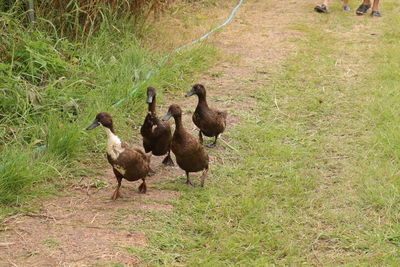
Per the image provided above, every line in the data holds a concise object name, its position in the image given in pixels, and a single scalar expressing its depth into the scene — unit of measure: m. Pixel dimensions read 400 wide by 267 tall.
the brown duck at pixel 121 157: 8.08
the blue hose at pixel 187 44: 11.62
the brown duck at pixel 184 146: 8.58
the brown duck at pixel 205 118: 10.05
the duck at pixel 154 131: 9.40
